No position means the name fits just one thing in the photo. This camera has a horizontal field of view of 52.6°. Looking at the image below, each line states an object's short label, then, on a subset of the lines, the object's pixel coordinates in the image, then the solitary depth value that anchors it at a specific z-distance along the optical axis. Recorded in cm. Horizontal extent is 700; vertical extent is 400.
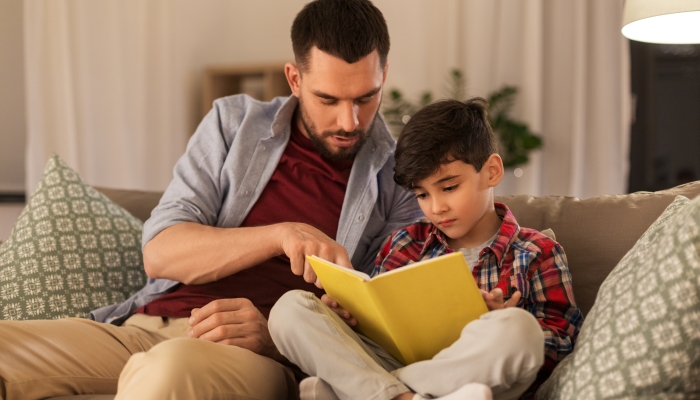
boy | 111
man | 145
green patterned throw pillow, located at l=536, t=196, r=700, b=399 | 99
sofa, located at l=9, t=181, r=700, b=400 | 157
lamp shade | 177
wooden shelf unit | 402
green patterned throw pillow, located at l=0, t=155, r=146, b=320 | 181
